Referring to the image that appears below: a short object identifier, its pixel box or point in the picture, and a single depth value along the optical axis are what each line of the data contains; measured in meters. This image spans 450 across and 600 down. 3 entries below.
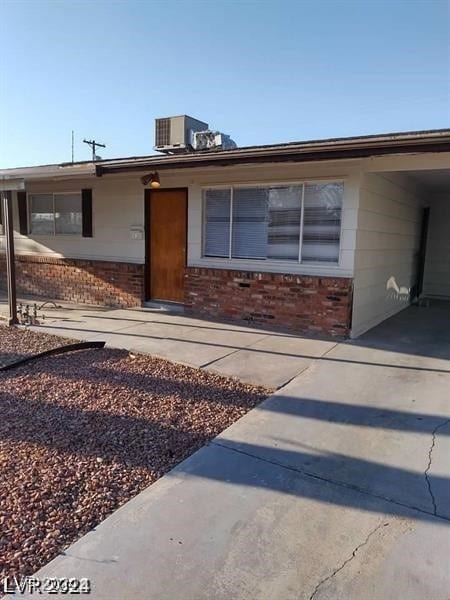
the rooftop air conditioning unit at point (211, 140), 9.63
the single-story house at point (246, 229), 6.43
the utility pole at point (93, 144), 28.72
